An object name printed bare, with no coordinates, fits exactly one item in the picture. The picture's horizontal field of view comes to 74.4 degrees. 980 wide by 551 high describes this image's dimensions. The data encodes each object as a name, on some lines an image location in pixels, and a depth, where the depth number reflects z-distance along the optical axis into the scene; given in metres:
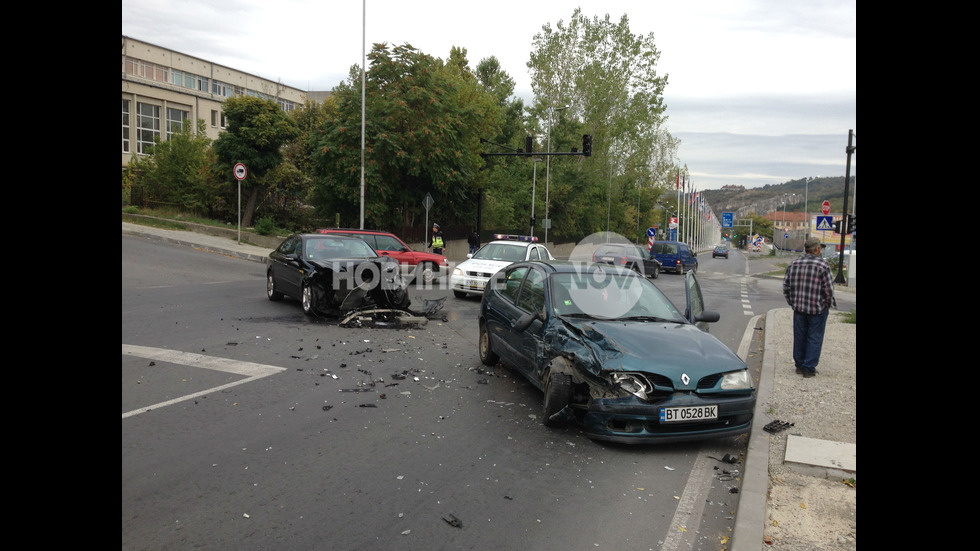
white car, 15.64
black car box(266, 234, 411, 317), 11.44
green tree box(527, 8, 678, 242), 44.47
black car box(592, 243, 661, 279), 25.92
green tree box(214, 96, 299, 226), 30.64
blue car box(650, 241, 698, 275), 33.31
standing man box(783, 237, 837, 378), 8.10
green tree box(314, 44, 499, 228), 28.48
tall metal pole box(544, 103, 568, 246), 42.76
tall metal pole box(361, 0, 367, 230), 26.19
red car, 19.05
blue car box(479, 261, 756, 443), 5.27
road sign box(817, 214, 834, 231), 25.44
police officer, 23.59
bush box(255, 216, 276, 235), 28.95
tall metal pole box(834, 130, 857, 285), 27.13
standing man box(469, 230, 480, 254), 29.05
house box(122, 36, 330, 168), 48.88
